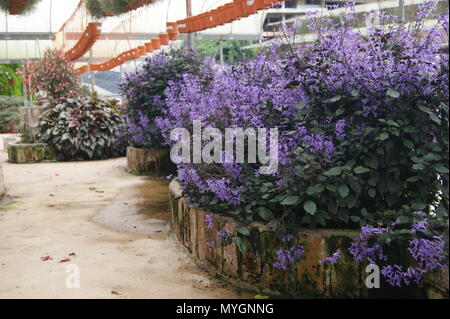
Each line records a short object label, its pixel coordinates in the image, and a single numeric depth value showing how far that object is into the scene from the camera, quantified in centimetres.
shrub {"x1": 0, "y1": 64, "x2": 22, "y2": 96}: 1953
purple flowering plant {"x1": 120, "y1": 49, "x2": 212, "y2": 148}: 718
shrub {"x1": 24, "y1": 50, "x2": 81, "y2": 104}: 1148
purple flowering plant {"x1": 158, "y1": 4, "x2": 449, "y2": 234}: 271
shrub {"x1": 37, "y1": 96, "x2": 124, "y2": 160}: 937
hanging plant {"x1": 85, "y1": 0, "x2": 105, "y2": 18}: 1056
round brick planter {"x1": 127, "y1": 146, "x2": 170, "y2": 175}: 716
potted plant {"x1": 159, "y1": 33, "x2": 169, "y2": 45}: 1058
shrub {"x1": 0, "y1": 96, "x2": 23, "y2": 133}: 1696
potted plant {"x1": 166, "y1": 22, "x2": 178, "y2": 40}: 911
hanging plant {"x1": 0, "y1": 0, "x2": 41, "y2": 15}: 734
